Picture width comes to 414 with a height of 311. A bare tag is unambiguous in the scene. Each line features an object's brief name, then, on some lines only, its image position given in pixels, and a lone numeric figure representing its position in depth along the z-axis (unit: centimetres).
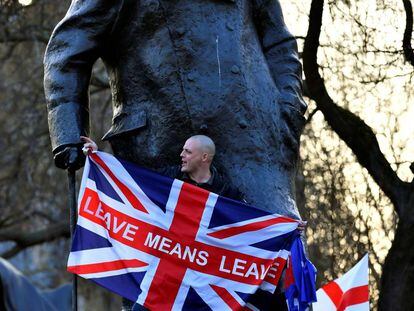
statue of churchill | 1488
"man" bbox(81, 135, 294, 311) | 1429
